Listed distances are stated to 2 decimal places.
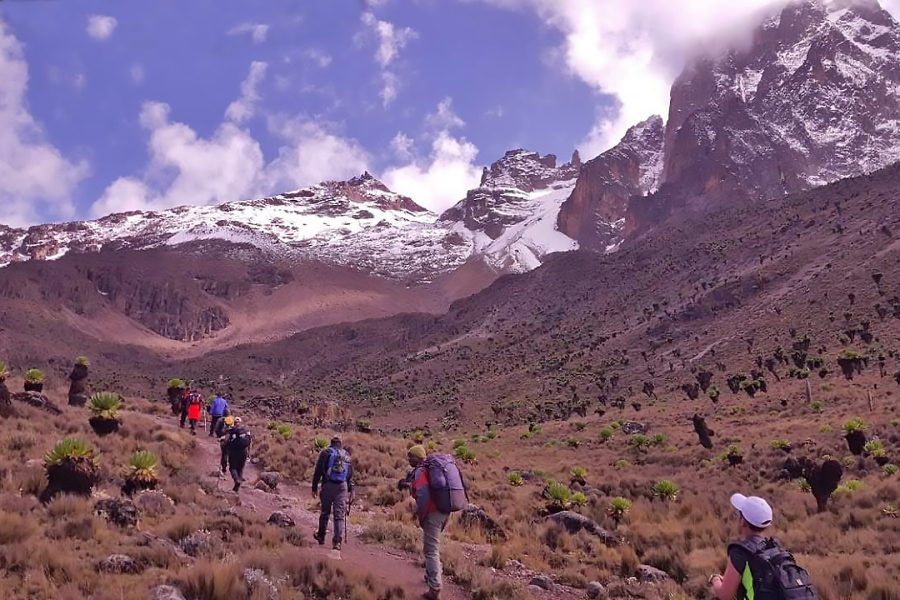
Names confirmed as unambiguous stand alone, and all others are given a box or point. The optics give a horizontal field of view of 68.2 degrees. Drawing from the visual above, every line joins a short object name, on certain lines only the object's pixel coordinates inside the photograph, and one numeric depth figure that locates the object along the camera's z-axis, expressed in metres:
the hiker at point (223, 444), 13.97
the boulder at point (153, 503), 9.43
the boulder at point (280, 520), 10.14
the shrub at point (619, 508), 14.45
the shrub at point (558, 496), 14.64
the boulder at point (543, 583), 9.37
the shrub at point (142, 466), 10.62
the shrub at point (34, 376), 19.56
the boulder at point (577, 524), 12.59
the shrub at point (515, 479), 19.91
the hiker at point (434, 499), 7.48
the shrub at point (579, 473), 20.16
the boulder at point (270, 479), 15.59
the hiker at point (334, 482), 9.30
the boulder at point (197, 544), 7.85
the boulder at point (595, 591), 9.13
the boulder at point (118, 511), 8.46
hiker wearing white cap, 4.38
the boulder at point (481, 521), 12.70
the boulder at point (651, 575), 9.84
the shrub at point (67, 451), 9.47
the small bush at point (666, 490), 16.23
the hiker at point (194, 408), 20.89
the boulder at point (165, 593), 6.12
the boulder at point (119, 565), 6.77
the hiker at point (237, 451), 13.20
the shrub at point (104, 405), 16.08
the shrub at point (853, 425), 19.69
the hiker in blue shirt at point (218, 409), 20.25
